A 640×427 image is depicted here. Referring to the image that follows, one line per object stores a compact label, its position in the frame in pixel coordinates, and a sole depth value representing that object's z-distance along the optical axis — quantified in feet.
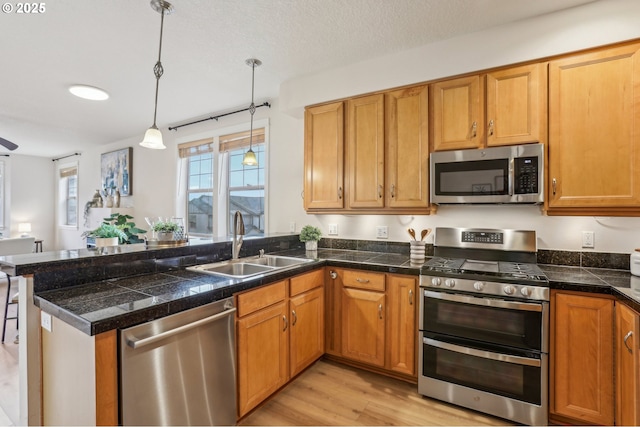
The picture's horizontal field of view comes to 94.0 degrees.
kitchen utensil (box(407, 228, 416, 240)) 8.46
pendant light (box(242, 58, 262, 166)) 8.85
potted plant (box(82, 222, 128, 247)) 9.27
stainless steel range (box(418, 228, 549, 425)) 5.95
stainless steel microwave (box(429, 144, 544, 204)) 6.86
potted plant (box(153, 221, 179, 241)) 7.07
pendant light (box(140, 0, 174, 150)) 6.37
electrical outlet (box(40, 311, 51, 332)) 4.62
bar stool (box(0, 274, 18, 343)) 8.86
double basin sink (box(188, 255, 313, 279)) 7.31
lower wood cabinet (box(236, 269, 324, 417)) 5.95
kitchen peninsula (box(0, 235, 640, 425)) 3.94
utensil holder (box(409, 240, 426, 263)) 8.24
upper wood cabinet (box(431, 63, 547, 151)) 6.88
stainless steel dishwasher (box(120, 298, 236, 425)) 4.16
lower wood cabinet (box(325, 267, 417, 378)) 7.38
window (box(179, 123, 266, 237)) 12.70
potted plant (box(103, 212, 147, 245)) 13.29
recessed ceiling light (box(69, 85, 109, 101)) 10.64
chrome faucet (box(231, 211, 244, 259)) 7.77
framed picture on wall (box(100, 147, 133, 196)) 17.61
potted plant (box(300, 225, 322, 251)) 9.94
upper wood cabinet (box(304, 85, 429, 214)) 8.23
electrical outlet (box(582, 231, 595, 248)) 7.08
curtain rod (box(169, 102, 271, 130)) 11.87
